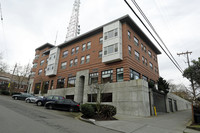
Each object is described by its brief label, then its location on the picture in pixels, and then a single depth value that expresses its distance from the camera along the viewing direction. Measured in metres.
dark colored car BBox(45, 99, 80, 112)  15.72
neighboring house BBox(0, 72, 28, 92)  55.91
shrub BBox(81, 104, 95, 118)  11.27
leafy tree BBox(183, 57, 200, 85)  19.01
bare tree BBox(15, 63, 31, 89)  45.74
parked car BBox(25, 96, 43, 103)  21.95
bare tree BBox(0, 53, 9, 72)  36.08
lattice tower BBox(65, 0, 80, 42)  38.06
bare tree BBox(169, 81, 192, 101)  59.62
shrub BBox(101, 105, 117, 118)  11.98
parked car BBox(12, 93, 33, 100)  25.36
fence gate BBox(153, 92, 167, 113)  20.68
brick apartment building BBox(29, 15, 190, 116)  18.14
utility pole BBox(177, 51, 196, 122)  20.48
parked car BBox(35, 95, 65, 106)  17.17
